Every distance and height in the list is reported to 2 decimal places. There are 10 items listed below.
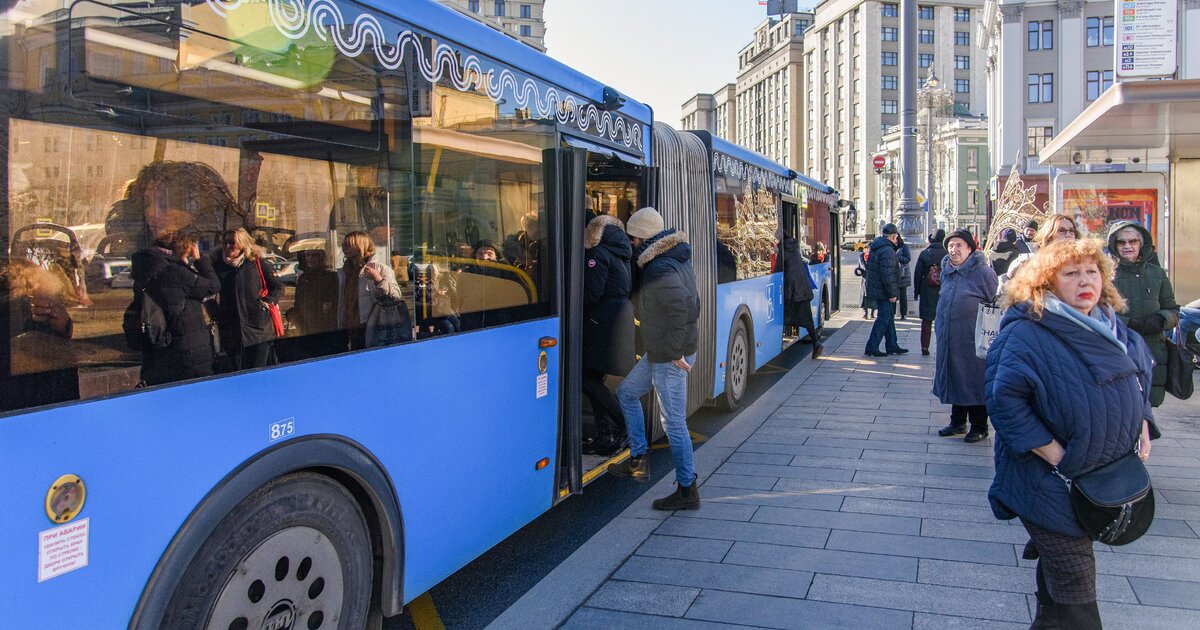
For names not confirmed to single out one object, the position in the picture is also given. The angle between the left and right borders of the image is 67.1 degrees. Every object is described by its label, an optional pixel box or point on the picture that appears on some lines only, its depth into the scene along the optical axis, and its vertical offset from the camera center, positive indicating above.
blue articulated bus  2.24 -0.10
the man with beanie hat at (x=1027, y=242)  11.03 +0.45
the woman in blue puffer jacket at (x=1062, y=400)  3.19 -0.44
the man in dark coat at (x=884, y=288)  12.64 -0.14
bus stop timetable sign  10.52 +2.76
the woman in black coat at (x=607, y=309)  5.96 -0.20
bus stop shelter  7.99 +1.59
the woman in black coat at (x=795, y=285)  11.82 -0.08
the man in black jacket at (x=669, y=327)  5.50 -0.29
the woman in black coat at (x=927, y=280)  11.77 -0.03
